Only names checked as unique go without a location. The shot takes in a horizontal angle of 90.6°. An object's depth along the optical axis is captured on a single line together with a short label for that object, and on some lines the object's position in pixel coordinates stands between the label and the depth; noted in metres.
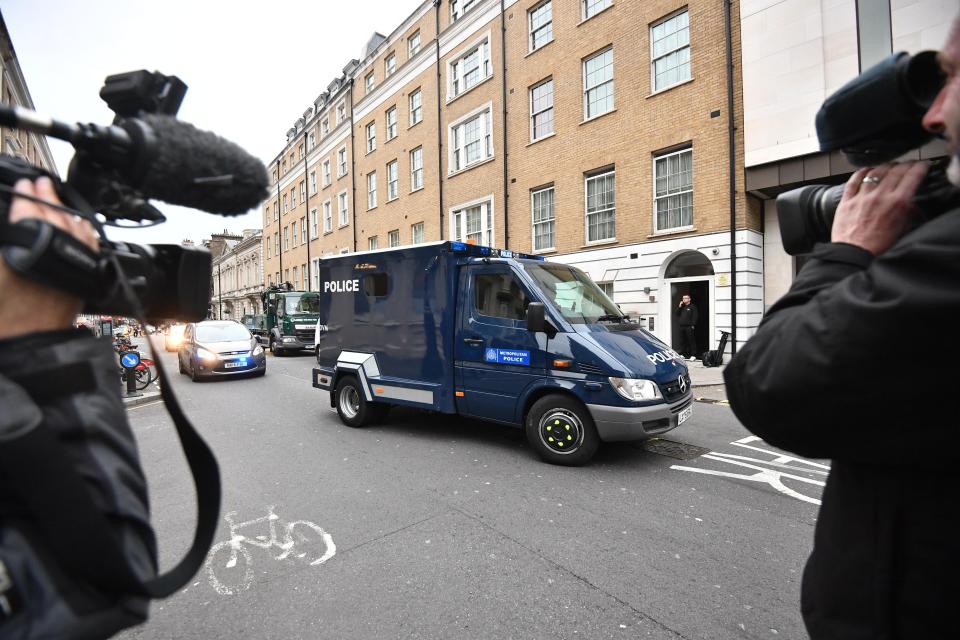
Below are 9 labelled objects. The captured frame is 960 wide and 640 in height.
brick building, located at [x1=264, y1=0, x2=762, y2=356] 12.52
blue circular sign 9.88
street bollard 9.88
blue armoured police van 4.74
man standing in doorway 12.73
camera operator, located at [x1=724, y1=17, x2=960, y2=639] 0.81
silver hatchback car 11.94
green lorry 19.05
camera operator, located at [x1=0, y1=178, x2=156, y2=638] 0.80
